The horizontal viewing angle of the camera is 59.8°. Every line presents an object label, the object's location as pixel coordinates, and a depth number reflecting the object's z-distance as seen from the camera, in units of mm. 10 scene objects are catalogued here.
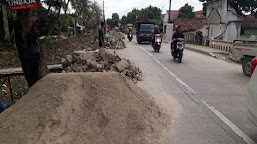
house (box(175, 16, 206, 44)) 37094
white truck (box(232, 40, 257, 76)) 7816
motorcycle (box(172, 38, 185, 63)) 10780
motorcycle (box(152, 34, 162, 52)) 15500
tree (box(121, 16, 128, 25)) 96038
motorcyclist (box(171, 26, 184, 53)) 11146
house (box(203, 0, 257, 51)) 22250
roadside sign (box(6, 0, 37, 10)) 4160
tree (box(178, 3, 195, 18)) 53188
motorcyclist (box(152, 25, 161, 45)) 16075
